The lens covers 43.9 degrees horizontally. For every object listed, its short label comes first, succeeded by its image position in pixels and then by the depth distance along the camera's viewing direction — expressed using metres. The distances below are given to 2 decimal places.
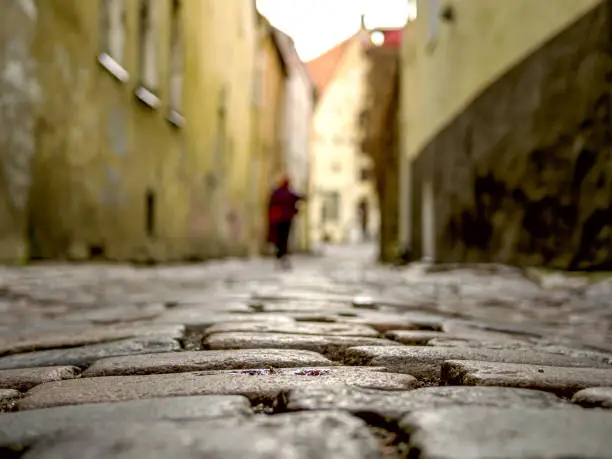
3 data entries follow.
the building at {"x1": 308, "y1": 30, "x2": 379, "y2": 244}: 45.25
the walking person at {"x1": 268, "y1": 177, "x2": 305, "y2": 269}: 10.83
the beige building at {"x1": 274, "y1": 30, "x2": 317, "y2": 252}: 24.80
